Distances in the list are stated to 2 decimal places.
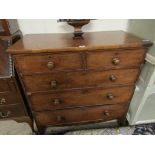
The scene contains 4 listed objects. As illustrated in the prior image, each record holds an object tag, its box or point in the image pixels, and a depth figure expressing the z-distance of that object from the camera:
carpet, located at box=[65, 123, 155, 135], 1.56
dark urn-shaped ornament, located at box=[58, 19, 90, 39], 1.13
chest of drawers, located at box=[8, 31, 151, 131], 0.99
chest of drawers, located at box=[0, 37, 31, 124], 1.11
